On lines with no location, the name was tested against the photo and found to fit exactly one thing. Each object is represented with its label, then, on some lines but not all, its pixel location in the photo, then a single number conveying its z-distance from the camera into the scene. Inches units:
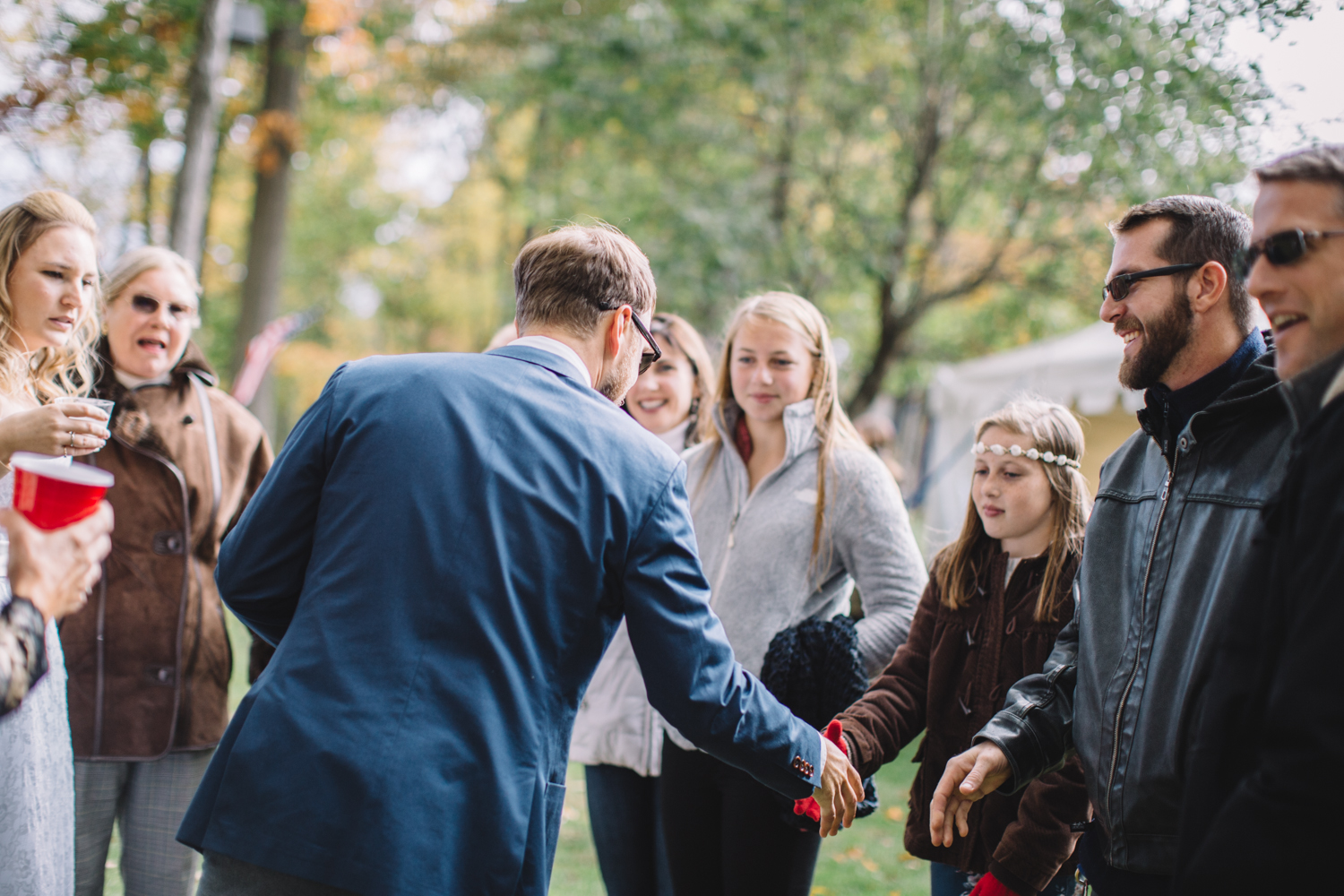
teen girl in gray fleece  110.2
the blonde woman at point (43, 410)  84.4
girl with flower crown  100.2
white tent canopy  297.6
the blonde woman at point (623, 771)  125.5
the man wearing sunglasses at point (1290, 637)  49.6
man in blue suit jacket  66.7
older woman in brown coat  112.6
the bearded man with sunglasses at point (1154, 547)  70.6
